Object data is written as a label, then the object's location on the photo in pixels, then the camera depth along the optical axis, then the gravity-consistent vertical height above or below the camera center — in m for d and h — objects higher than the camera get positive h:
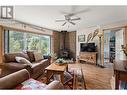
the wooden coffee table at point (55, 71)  1.87 -0.60
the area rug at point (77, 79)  1.93 -0.99
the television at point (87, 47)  4.07 +0.00
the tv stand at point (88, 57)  3.92 -0.53
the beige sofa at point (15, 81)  0.80 -0.40
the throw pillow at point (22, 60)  2.15 -0.39
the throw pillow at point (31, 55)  2.81 -0.30
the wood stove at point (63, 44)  5.14 +0.22
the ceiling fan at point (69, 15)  2.51 +1.13
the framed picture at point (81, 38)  4.60 +0.56
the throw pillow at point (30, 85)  0.91 -0.48
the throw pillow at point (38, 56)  2.89 -0.35
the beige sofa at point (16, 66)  2.04 -0.55
